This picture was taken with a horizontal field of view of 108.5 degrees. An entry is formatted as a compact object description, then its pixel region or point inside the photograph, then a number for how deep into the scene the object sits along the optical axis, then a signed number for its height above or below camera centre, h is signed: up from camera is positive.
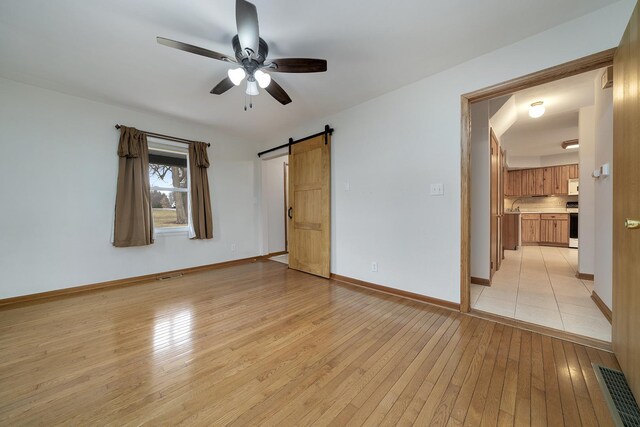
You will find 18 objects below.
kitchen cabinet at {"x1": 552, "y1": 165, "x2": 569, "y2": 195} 6.15 +0.69
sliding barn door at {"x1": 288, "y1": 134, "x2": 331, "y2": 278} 3.54 +0.06
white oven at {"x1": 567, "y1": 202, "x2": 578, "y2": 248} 5.74 -0.59
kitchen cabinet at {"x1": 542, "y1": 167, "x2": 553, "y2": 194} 6.34 +0.70
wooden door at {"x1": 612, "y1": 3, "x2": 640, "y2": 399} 1.24 +0.01
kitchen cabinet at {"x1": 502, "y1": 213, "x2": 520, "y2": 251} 5.56 -0.60
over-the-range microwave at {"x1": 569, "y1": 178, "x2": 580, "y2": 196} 6.06 +0.50
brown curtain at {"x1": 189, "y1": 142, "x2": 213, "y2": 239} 3.99 +0.34
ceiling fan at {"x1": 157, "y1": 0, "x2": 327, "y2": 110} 1.54 +1.22
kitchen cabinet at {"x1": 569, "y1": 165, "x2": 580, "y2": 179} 6.05 +0.89
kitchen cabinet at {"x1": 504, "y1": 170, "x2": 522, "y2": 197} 6.82 +0.68
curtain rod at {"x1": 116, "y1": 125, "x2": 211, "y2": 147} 3.53 +1.21
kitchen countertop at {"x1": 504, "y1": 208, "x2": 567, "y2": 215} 6.26 -0.16
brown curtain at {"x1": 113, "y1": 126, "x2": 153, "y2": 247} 3.28 +0.27
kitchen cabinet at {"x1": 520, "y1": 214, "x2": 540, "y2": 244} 6.28 -0.61
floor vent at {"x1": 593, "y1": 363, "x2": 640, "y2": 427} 1.13 -1.05
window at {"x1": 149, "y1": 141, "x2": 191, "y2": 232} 3.76 +0.43
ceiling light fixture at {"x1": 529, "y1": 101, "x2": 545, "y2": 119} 3.29 +1.40
